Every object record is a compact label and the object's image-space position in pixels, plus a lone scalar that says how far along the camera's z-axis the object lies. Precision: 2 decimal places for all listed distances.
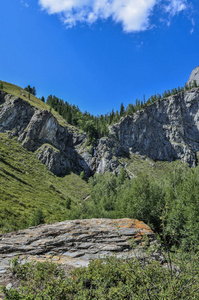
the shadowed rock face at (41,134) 112.94
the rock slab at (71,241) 10.66
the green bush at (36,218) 37.83
